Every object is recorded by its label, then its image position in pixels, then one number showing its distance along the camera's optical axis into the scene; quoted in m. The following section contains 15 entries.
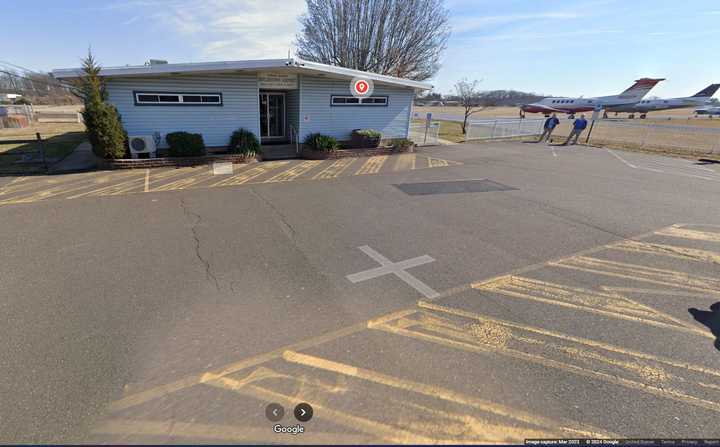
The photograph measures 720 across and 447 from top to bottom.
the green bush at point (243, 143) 11.30
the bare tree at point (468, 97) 25.66
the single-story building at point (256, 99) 10.00
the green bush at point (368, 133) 13.52
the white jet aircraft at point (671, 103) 66.50
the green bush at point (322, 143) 12.22
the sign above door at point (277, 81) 11.88
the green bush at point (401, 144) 14.20
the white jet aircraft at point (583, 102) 54.72
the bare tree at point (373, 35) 20.72
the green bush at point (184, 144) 10.19
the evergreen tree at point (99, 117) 8.94
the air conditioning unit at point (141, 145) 9.81
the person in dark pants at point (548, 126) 19.35
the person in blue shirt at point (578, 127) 17.77
